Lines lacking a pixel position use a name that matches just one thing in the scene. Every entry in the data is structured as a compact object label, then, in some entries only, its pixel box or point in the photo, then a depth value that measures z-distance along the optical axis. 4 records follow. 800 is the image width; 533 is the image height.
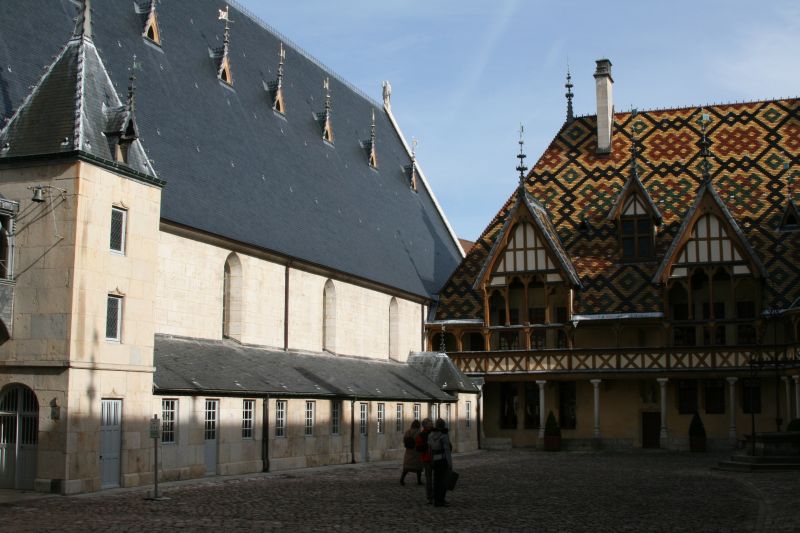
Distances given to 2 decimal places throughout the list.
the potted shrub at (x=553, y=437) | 41.72
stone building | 22.31
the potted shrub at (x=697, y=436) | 40.16
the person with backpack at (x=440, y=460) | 19.06
